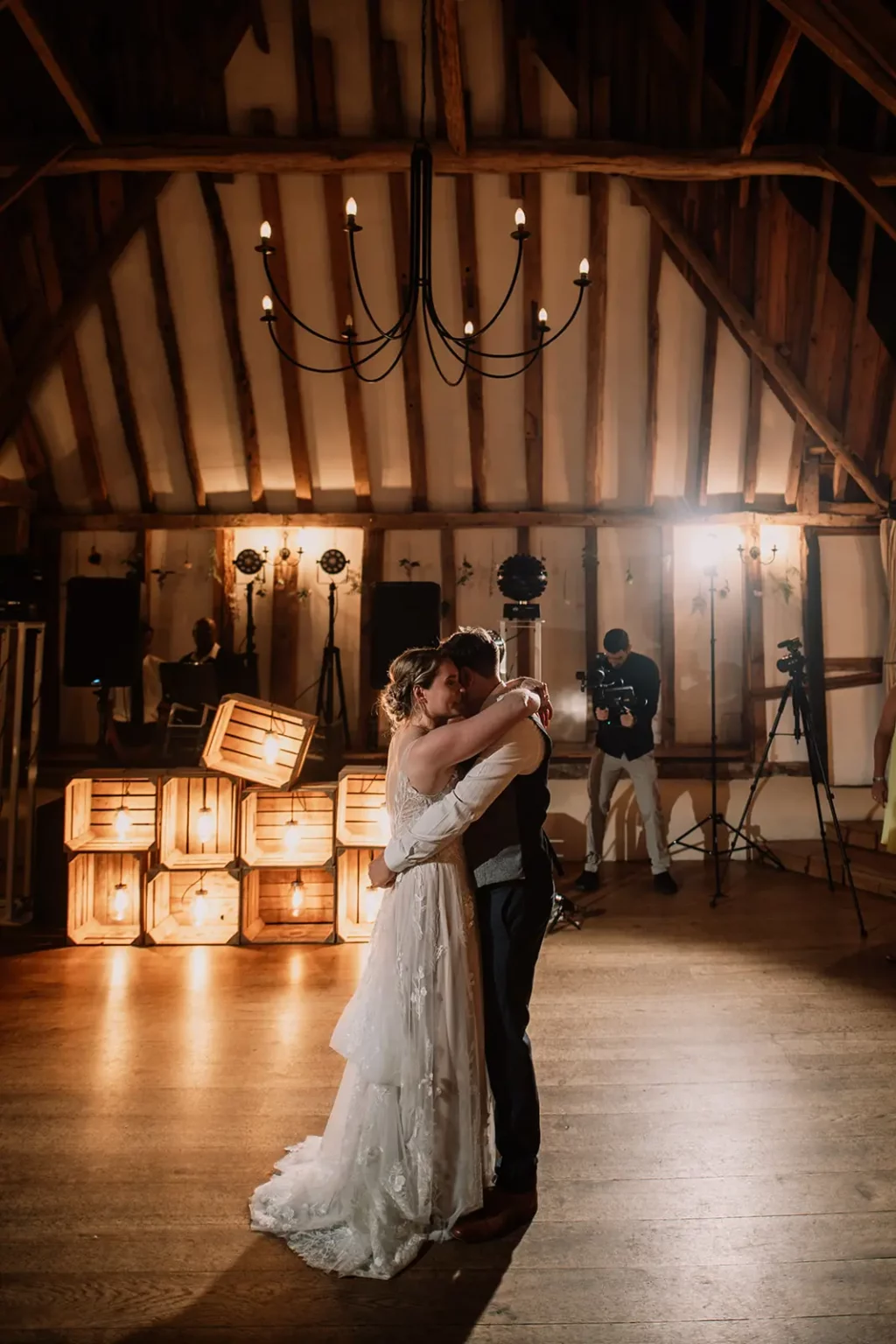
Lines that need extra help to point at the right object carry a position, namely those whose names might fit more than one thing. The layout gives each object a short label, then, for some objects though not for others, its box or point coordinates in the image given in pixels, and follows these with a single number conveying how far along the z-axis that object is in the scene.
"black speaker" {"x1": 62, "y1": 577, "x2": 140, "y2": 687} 6.84
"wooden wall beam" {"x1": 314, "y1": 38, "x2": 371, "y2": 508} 5.71
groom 2.32
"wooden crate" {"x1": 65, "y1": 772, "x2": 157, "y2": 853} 4.94
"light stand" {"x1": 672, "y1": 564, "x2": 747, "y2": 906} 5.71
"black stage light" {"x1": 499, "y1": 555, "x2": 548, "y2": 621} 5.31
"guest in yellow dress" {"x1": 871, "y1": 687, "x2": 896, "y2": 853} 4.09
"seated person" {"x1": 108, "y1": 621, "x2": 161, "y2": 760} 7.13
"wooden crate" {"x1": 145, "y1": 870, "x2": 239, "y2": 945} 5.02
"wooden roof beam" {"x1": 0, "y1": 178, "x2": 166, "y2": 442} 6.04
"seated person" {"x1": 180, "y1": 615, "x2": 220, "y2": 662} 6.67
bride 2.22
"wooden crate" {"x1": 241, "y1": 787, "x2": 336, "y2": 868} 5.05
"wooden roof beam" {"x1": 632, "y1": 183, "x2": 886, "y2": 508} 5.91
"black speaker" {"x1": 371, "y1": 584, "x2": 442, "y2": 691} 6.82
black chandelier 3.60
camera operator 6.02
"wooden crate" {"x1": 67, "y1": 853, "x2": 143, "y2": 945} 4.94
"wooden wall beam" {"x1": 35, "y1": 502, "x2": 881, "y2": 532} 7.30
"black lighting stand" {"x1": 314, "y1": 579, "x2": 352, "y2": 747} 7.23
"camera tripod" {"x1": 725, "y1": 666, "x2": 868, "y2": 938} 5.93
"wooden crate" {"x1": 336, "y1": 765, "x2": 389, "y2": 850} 4.92
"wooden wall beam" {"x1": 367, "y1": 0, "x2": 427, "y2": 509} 5.67
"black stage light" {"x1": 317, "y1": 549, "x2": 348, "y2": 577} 7.36
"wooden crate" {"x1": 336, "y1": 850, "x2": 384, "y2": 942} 4.96
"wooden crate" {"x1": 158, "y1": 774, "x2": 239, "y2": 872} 4.99
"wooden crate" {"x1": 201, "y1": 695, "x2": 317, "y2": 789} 4.93
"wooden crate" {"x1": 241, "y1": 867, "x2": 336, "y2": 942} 5.21
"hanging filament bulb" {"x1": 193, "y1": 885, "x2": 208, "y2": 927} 5.16
